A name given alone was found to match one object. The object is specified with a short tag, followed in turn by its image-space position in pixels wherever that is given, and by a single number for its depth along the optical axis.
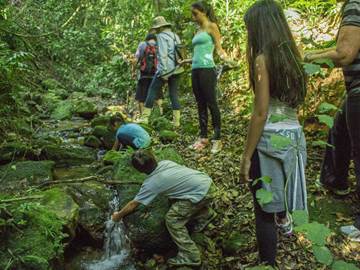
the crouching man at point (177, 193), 3.76
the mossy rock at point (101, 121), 8.04
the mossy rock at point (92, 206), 4.46
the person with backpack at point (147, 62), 7.48
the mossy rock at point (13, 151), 5.93
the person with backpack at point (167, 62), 6.57
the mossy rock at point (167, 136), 6.48
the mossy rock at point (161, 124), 6.96
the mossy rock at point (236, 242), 3.68
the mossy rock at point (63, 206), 4.00
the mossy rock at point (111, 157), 5.78
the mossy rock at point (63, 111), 9.66
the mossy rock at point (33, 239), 3.22
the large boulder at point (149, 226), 4.05
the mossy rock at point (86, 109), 9.85
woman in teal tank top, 5.17
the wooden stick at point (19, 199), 3.27
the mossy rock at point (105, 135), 7.16
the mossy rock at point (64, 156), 6.30
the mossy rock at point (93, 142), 7.20
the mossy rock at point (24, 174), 5.07
